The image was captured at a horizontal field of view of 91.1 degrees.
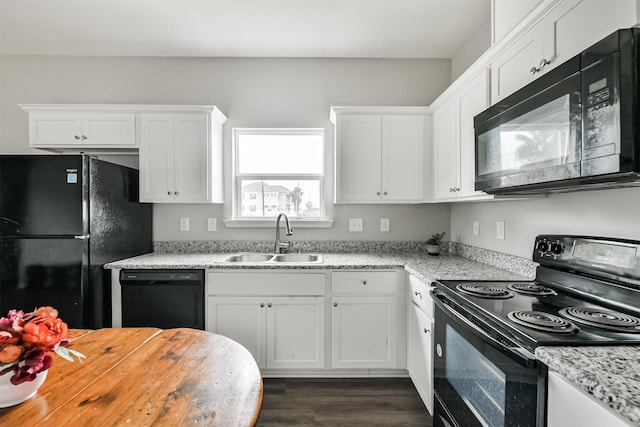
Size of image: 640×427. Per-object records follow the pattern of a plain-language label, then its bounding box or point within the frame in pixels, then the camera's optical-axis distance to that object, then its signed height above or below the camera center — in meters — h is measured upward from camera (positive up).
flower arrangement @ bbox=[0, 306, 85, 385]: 0.79 -0.35
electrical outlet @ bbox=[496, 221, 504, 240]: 2.15 -0.14
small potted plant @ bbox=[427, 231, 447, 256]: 2.71 -0.30
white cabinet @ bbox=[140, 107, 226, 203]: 2.60 +0.44
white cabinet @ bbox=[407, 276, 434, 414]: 1.86 -0.85
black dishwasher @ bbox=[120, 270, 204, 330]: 2.28 -0.65
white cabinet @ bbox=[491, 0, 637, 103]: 1.03 +0.69
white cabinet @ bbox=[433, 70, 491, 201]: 1.92 +0.49
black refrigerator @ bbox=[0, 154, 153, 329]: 2.09 -0.17
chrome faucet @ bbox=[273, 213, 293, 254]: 2.77 -0.28
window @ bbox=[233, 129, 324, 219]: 3.03 +0.34
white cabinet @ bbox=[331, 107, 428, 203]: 2.65 +0.47
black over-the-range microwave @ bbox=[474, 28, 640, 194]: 0.90 +0.30
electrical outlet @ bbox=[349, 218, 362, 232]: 2.98 -0.14
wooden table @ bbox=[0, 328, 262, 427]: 0.78 -0.52
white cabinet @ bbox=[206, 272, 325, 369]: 2.29 -0.74
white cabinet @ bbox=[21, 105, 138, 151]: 2.61 +0.69
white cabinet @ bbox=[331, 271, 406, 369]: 2.31 -0.85
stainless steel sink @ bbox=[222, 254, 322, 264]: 2.81 -0.43
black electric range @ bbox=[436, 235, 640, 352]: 0.97 -0.37
